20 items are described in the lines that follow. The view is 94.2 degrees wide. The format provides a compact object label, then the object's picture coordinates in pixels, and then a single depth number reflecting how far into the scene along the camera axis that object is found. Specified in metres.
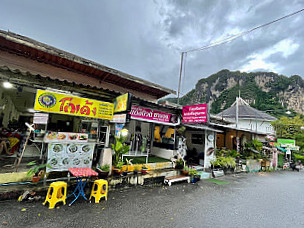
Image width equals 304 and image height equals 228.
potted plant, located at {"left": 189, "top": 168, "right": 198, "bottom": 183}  7.59
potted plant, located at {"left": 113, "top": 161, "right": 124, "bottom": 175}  5.89
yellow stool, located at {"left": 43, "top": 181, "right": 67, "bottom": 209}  3.87
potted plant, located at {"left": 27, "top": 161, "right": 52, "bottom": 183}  4.35
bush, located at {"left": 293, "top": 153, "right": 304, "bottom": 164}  18.22
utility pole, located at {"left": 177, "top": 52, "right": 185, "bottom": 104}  13.00
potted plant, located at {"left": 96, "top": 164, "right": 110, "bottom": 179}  5.38
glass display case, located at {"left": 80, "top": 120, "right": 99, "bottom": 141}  6.09
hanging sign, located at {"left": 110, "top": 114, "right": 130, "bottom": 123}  5.10
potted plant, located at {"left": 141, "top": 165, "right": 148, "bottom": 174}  6.64
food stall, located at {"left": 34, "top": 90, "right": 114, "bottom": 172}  4.70
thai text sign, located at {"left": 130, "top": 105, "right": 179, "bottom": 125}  6.98
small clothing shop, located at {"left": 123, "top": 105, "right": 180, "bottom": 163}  7.80
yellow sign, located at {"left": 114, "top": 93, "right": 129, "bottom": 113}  5.09
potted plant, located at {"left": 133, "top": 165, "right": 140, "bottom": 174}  6.65
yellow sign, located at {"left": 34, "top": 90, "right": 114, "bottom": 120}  4.58
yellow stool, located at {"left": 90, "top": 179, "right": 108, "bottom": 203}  4.45
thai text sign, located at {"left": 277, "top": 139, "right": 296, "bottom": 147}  16.65
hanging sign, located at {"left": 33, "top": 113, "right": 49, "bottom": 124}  4.57
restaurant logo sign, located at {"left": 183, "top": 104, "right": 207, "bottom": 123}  7.45
